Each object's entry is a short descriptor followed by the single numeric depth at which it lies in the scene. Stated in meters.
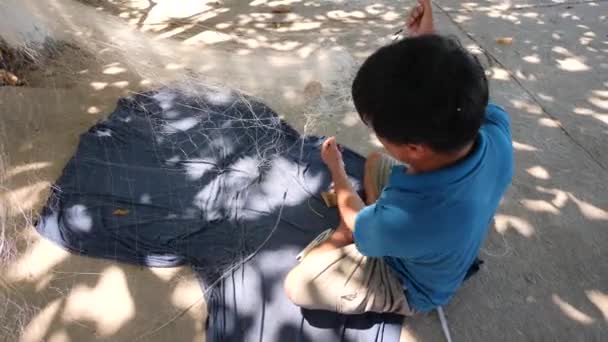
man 0.94
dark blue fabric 1.73
